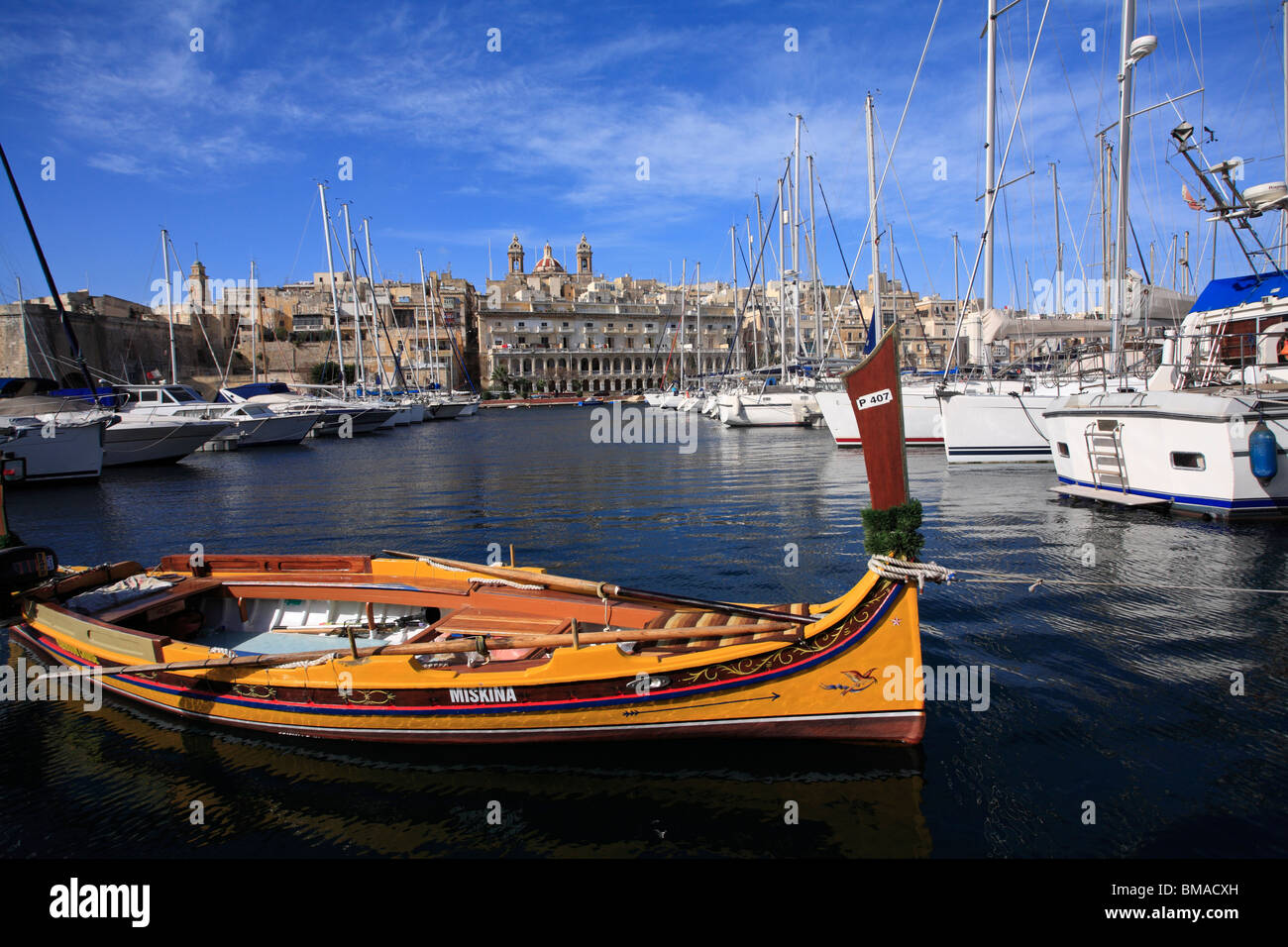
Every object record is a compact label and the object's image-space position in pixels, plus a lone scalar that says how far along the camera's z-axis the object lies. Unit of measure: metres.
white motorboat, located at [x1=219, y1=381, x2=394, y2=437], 43.12
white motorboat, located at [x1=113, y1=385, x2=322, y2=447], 32.59
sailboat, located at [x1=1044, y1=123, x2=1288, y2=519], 12.07
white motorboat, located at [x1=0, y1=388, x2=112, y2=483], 23.03
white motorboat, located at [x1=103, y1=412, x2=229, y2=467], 28.42
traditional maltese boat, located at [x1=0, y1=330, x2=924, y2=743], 5.23
